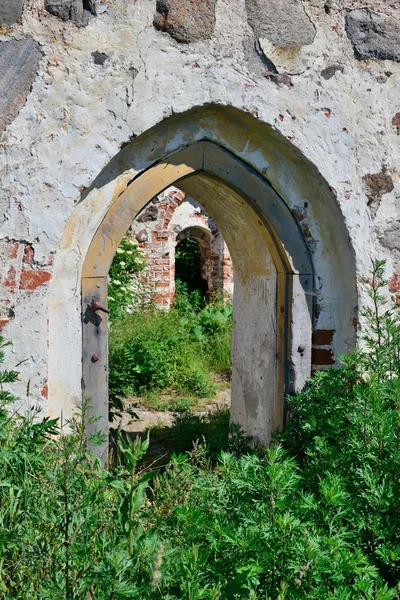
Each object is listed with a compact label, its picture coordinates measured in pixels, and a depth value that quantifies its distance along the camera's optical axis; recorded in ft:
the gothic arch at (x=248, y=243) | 10.05
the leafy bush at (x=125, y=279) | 30.63
